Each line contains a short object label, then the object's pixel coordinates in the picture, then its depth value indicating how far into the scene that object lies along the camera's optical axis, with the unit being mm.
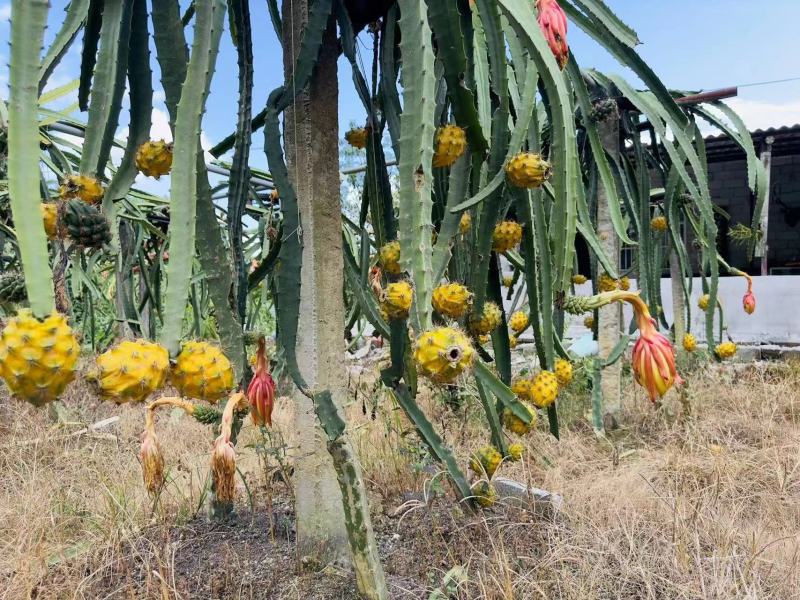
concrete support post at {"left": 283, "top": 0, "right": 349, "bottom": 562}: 1135
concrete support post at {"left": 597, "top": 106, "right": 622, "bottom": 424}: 2512
